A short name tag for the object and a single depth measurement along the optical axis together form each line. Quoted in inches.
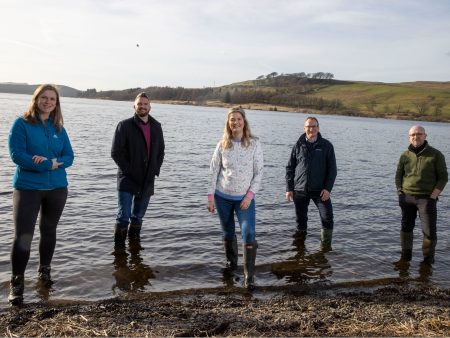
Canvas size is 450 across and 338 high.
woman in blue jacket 174.7
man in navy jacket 278.1
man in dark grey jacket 247.3
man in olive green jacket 248.7
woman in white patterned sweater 200.4
